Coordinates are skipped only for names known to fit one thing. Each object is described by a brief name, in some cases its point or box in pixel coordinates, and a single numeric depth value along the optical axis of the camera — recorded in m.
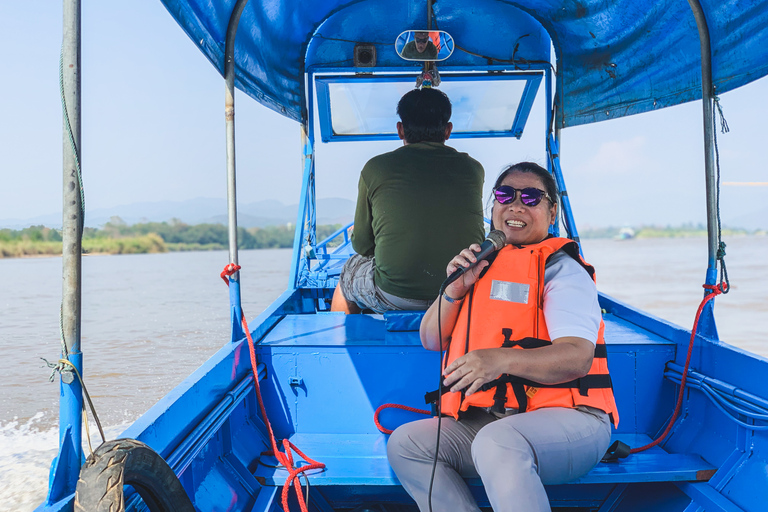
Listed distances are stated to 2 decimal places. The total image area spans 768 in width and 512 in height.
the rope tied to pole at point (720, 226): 2.09
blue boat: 1.50
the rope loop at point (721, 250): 2.15
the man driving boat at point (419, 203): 2.46
